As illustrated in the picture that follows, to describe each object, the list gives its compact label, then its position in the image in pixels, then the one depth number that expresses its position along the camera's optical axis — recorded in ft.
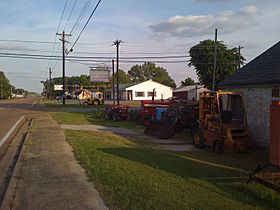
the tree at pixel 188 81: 239.88
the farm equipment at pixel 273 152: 19.14
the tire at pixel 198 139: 41.13
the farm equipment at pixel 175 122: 50.48
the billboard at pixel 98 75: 162.46
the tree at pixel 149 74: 385.99
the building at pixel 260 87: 37.30
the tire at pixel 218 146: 37.62
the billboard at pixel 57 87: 303.52
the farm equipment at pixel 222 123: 37.01
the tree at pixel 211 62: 119.58
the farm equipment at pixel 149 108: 65.83
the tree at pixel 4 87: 389.91
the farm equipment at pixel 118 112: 76.54
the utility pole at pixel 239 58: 121.87
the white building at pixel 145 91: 235.05
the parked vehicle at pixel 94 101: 145.02
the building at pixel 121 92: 243.70
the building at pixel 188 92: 175.44
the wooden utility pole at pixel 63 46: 137.61
